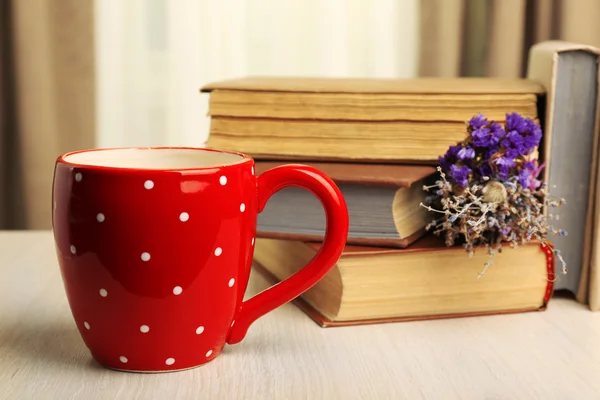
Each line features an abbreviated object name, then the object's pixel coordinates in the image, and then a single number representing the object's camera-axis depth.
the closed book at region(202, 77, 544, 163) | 0.87
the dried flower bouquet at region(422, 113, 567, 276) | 0.81
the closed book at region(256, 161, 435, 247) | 0.82
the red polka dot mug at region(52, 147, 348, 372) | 0.71
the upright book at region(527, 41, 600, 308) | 0.85
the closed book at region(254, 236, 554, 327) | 0.81
